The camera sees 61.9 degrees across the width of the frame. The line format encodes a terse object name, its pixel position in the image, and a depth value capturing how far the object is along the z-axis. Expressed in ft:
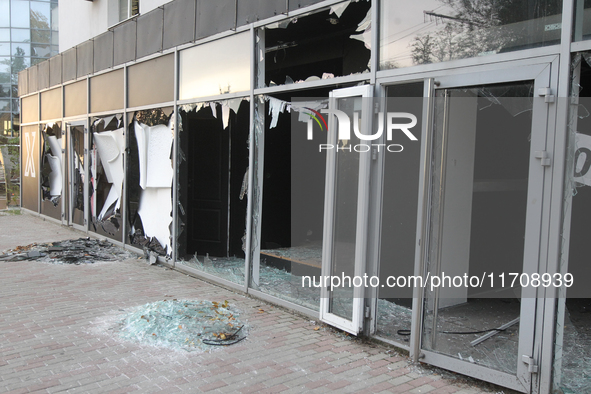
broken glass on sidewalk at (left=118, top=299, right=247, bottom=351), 14.53
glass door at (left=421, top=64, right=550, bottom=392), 11.12
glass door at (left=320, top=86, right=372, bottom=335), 14.73
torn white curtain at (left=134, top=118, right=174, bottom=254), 25.34
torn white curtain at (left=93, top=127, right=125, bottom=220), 30.01
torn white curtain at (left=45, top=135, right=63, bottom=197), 40.16
